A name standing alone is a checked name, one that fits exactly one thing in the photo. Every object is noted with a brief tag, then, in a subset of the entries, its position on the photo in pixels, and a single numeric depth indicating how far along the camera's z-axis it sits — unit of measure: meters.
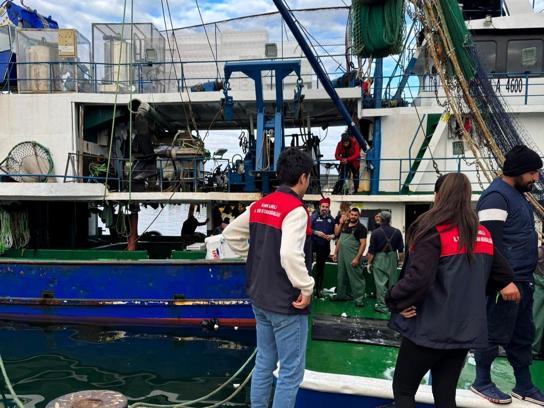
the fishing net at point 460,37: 6.40
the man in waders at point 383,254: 6.90
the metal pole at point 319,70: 7.06
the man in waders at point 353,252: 7.28
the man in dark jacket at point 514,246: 2.91
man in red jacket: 9.62
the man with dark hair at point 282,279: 2.49
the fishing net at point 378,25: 6.79
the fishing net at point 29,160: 9.45
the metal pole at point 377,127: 9.44
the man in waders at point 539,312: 4.48
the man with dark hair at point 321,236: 7.43
